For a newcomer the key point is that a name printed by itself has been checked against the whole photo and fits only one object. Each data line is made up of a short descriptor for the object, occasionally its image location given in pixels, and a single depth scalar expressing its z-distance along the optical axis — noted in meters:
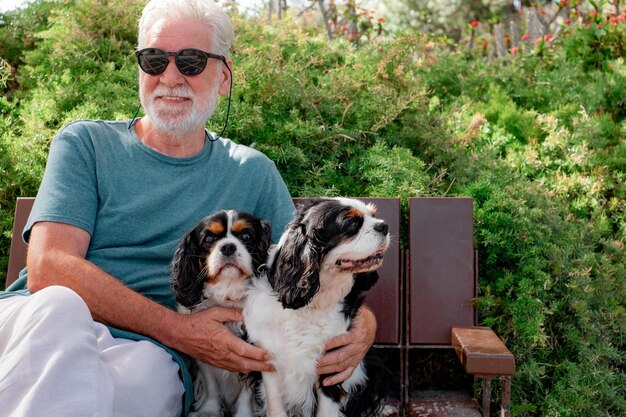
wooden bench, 3.37
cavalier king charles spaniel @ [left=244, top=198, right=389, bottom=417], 2.53
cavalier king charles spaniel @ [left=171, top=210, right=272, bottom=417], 2.79
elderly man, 2.38
